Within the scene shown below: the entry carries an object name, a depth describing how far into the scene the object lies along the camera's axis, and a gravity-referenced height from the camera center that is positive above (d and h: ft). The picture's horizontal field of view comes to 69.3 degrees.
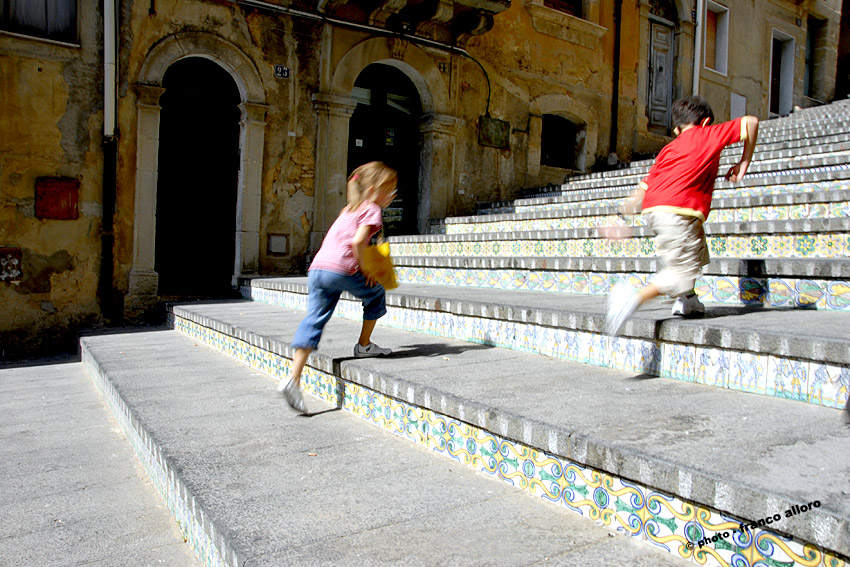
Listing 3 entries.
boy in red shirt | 9.97 +1.47
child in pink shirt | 10.32 +0.27
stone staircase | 5.32 -1.55
